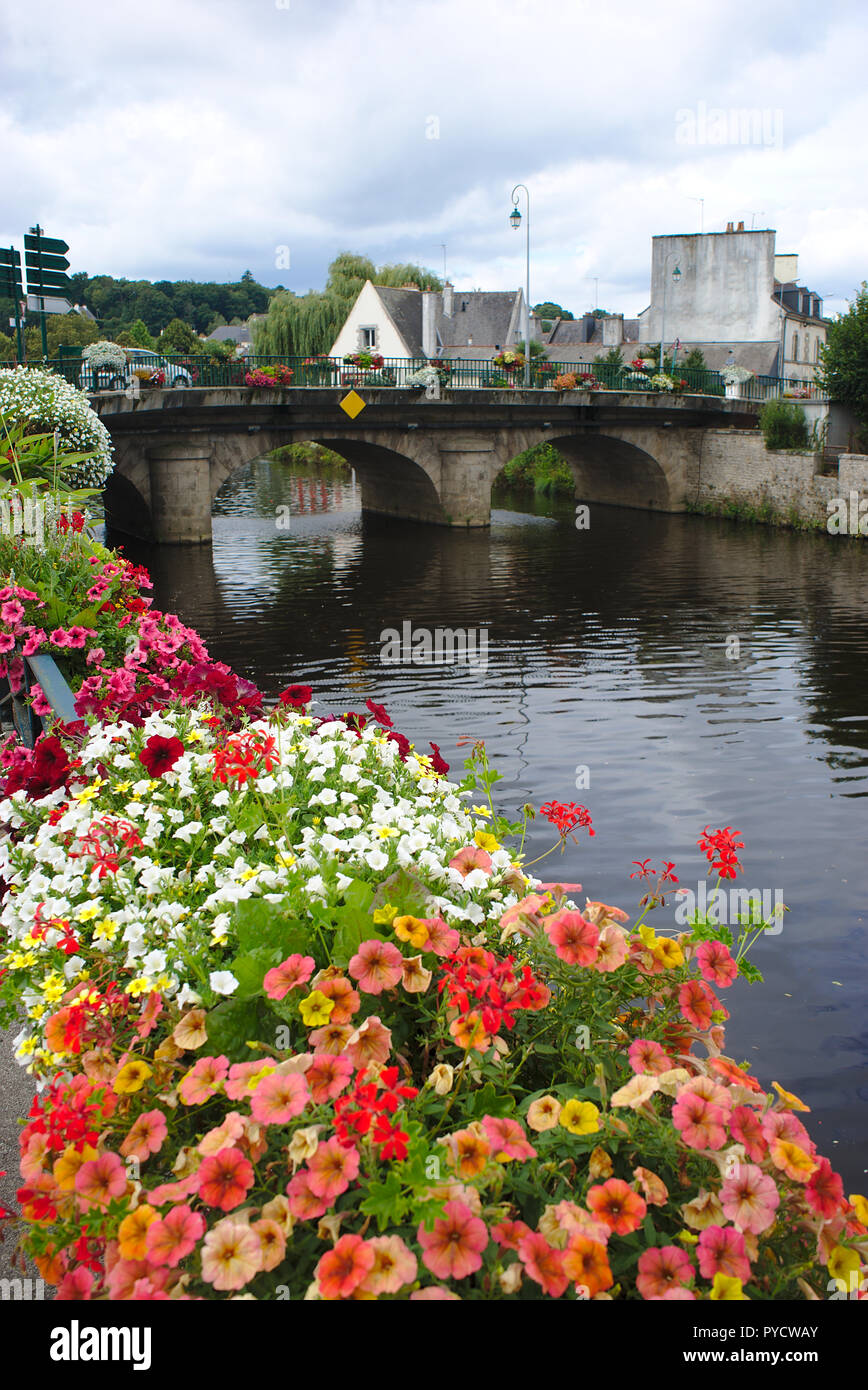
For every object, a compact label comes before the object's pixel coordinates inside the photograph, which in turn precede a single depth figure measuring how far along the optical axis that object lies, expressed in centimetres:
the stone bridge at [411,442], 2933
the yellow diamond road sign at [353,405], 3111
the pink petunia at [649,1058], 258
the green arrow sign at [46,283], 2100
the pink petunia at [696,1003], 284
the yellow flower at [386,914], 274
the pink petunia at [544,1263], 199
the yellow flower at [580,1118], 235
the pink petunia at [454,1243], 199
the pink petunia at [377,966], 256
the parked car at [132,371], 2659
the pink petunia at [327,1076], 228
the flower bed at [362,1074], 209
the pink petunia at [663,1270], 205
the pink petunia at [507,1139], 223
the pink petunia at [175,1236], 203
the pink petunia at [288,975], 251
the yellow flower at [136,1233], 207
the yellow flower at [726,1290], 199
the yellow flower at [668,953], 292
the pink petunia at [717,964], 293
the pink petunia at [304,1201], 207
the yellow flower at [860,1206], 227
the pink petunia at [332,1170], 208
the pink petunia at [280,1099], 218
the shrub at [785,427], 3578
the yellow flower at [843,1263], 214
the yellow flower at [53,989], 277
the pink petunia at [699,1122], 226
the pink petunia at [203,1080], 234
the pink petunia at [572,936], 279
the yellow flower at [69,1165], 223
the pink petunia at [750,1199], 215
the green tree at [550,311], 12599
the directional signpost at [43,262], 2077
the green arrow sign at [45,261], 2081
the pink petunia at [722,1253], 206
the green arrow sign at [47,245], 2067
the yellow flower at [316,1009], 248
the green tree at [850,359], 3453
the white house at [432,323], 6194
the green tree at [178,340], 10204
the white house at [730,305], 5000
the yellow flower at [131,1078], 243
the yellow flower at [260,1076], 229
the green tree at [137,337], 10306
